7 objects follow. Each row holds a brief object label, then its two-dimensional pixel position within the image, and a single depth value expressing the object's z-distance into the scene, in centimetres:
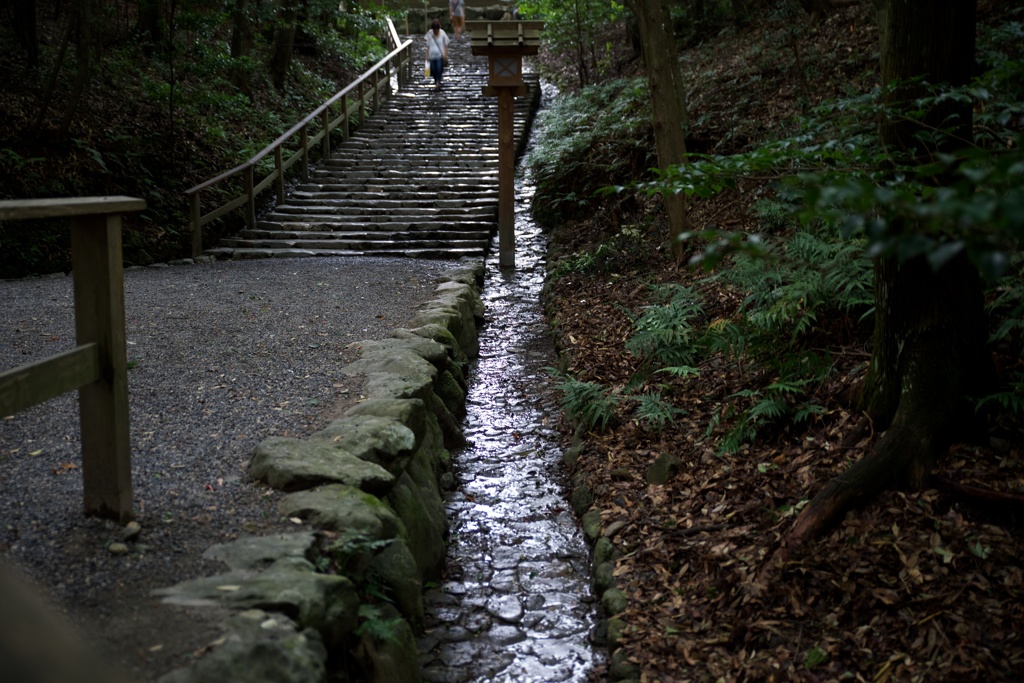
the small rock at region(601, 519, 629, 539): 502
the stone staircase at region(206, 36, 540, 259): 1238
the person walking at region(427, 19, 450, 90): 2066
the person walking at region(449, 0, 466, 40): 2566
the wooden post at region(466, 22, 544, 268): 1098
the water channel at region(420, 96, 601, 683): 430
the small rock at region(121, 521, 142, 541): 345
